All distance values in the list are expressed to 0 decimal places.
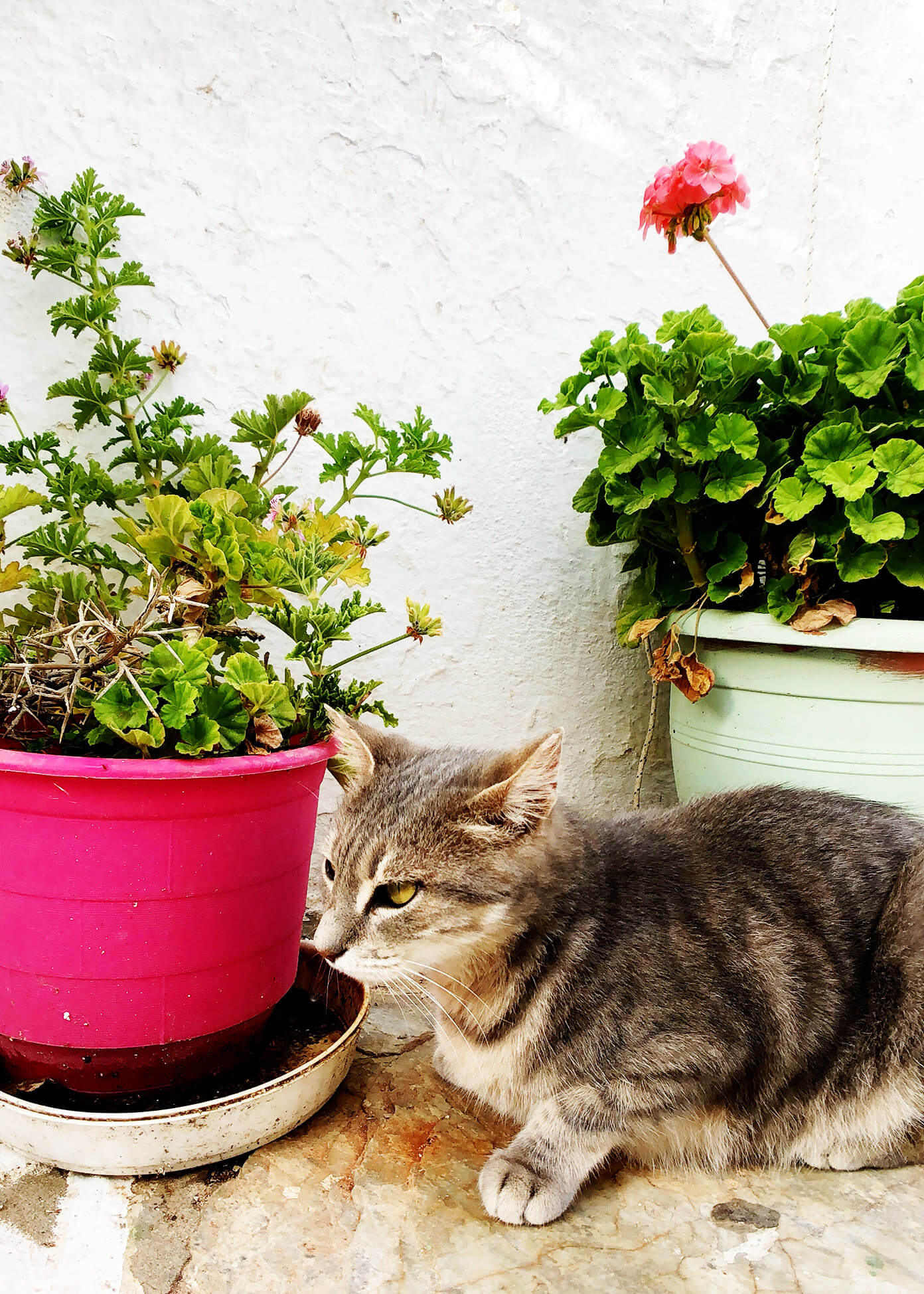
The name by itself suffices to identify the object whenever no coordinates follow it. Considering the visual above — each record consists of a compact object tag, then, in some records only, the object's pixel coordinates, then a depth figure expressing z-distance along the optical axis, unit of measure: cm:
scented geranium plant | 50
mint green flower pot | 63
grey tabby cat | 51
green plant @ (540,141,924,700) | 62
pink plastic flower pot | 48
